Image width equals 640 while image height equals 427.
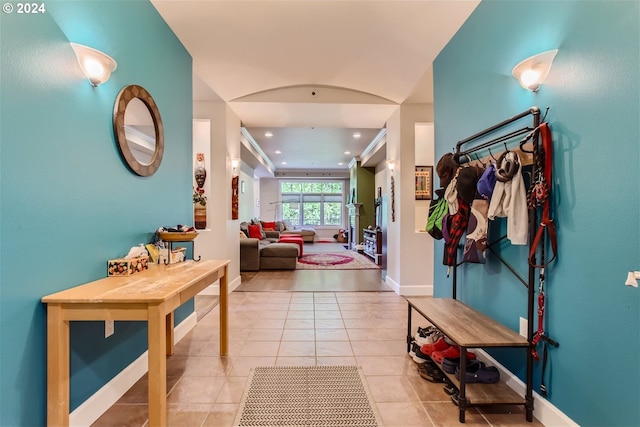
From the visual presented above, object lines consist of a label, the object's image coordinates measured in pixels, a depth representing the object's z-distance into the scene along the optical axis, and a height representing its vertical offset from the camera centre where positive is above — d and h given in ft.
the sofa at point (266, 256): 18.83 -3.01
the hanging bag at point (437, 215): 7.94 -0.10
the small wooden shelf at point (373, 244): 20.91 -2.67
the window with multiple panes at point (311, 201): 39.86 +1.36
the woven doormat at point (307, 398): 5.28 -3.84
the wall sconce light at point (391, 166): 14.51 +2.33
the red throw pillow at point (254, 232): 23.86 -1.78
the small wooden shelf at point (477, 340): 5.10 -2.33
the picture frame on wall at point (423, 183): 13.69 +1.37
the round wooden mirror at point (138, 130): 5.90 +1.84
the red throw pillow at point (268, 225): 31.66 -1.59
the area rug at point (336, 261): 20.23 -3.95
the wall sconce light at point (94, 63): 4.82 +2.55
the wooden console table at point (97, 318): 4.18 -1.70
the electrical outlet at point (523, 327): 5.50 -2.22
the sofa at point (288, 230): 31.89 -2.36
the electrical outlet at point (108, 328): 5.57 -2.33
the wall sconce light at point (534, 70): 4.83 +2.48
